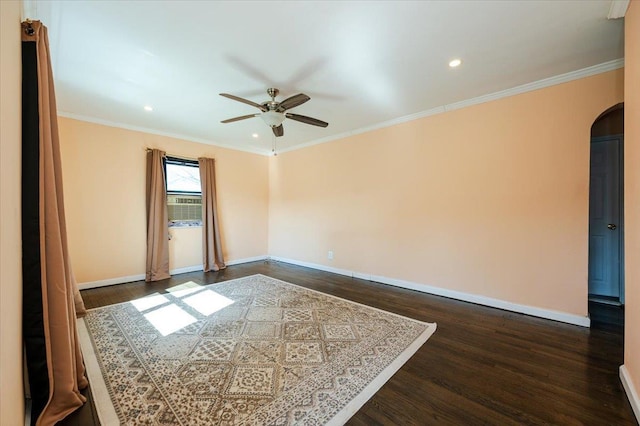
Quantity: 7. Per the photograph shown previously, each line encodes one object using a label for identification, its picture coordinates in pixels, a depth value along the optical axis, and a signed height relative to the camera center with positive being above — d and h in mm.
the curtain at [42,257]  1400 -254
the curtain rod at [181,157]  4695 +1048
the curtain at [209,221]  5012 -194
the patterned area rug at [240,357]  1553 -1206
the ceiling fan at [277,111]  2646 +1135
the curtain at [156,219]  4383 -128
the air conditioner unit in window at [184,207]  4748 +75
